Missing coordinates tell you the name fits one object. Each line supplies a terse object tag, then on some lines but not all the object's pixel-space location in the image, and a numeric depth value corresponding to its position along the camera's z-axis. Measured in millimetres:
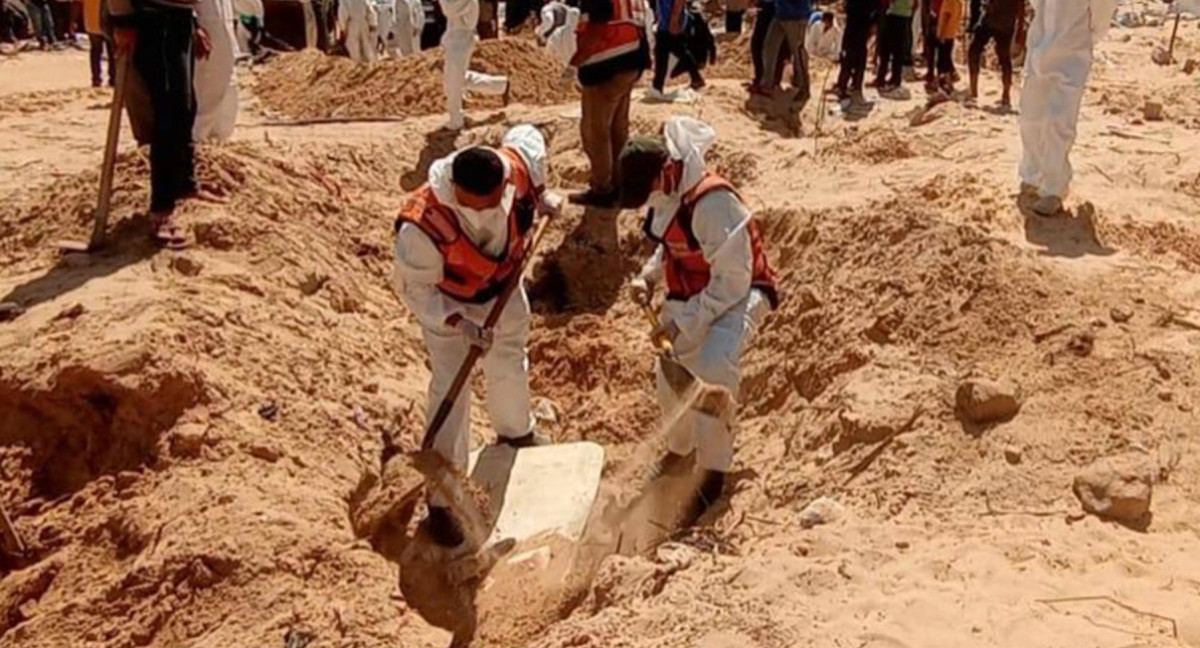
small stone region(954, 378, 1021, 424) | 4629
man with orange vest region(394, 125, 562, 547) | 4547
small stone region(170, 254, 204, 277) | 5453
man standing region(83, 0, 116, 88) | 5785
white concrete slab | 4797
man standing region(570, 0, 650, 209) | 7426
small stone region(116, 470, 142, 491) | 4387
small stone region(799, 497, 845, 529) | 4113
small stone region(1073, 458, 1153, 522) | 3869
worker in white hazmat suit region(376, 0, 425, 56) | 14961
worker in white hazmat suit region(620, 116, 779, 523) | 4625
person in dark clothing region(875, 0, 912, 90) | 11617
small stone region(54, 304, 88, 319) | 4938
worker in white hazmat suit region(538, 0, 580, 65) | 11043
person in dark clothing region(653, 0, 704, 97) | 9914
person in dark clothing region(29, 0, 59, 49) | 17906
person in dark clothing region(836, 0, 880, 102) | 10797
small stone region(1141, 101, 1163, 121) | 9523
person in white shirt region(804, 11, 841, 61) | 13500
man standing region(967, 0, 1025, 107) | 9938
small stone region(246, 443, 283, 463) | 4559
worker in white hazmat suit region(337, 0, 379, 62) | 14711
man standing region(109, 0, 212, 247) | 5488
